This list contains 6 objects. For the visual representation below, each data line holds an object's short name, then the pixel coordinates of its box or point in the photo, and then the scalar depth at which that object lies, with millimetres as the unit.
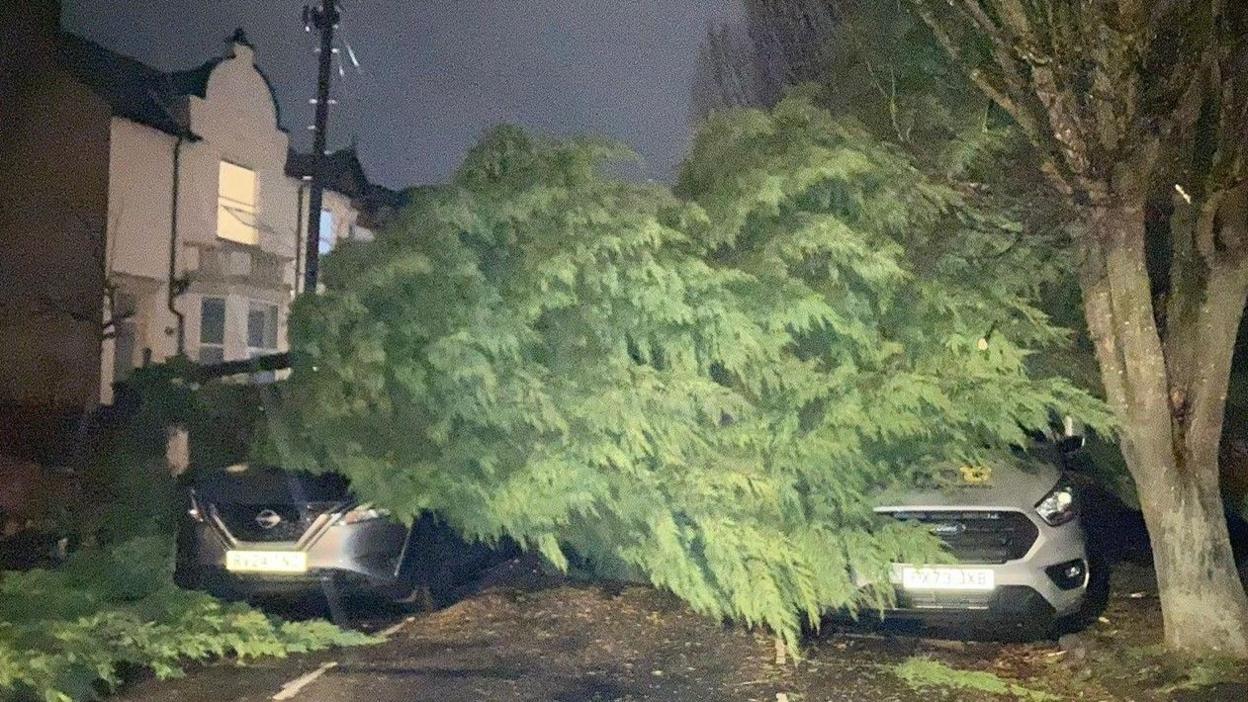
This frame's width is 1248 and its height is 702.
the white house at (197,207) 21438
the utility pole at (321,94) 19766
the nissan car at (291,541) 8258
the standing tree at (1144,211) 7340
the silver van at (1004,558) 7793
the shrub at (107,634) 6289
